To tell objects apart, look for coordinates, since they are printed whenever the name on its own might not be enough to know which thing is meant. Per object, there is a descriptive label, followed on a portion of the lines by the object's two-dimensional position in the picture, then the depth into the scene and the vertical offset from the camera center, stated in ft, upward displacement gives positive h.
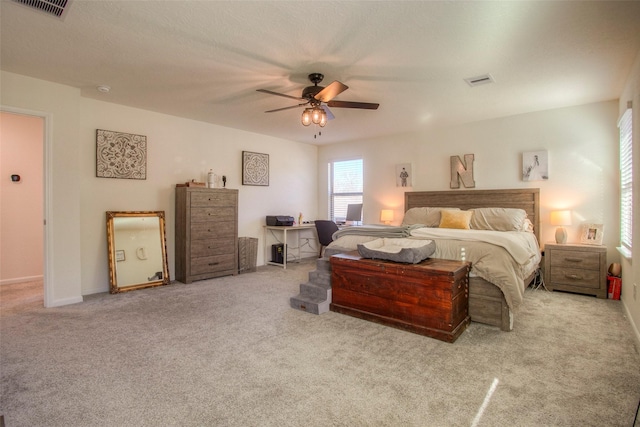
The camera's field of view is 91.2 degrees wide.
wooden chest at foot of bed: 8.59 -2.55
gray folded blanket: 12.17 -0.90
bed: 9.30 -1.13
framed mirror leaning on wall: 13.76 -1.87
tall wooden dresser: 15.07 -1.18
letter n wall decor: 17.01 +2.04
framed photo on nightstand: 13.30 -1.10
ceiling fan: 10.44 +3.68
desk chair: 18.51 -1.24
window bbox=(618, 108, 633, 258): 10.57 +0.88
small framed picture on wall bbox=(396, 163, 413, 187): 19.27 +2.10
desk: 19.06 -1.99
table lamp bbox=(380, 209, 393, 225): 19.31 -0.44
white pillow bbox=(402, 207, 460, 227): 16.33 -0.40
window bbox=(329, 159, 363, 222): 21.97 +1.67
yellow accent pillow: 14.78 -0.50
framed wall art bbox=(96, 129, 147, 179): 13.69 +2.48
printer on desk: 19.06 -0.67
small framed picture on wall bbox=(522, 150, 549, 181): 14.88 +2.06
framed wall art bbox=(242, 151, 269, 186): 18.84 +2.52
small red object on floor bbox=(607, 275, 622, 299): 12.20 -3.07
